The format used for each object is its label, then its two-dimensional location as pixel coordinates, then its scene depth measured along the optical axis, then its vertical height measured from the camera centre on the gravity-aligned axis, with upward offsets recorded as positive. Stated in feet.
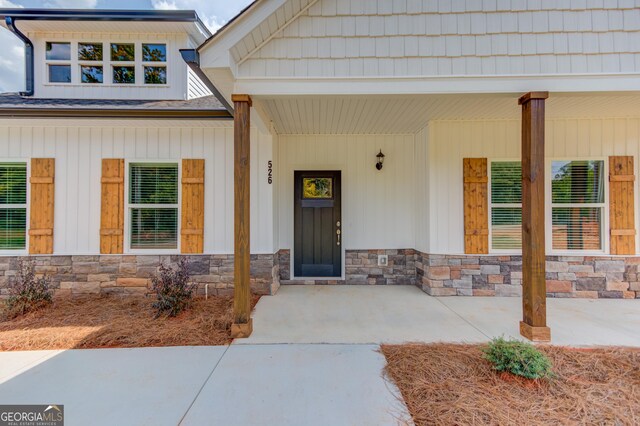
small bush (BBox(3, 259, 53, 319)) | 12.87 -3.56
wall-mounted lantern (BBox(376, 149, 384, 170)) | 18.22 +3.60
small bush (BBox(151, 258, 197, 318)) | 12.80 -3.30
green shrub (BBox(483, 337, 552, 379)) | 7.70 -3.74
